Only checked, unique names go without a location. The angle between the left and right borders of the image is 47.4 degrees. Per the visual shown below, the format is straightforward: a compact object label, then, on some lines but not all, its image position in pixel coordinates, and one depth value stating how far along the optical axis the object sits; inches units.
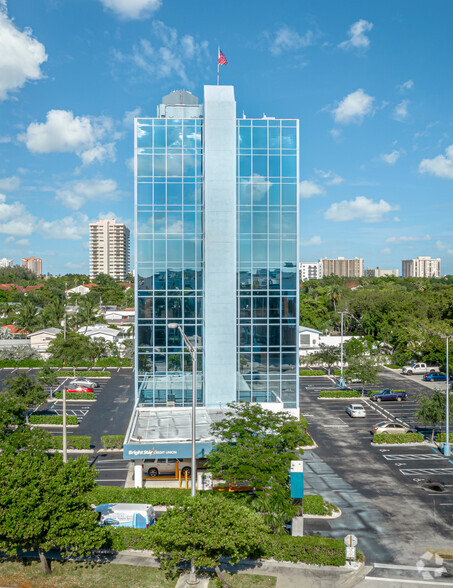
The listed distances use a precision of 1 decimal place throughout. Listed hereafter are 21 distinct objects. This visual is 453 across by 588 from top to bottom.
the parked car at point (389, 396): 2170.3
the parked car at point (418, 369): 2701.8
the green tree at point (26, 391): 1610.5
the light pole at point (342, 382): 2434.8
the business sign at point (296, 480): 972.6
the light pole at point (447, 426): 1487.5
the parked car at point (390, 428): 1683.1
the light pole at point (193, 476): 791.3
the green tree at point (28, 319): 3565.0
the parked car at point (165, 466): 1309.1
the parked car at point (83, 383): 2345.0
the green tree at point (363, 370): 2165.1
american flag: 1586.2
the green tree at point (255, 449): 981.2
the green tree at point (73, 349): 2527.1
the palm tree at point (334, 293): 4276.6
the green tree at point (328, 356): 2635.3
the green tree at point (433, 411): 1568.7
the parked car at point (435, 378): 2546.8
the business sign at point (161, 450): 1203.9
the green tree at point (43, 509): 733.3
